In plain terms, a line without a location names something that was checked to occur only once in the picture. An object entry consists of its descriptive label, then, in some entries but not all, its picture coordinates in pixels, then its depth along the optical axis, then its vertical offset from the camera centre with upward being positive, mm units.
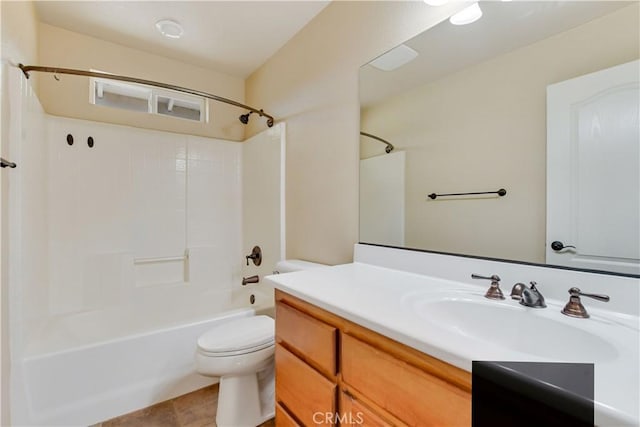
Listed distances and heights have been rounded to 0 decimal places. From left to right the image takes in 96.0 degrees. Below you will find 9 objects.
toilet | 1433 -789
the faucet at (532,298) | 804 -242
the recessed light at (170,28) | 1928 +1273
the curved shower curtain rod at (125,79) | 1529 +840
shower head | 2367 +778
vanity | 574 -304
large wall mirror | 799 +273
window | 2244 +955
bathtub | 1456 -875
